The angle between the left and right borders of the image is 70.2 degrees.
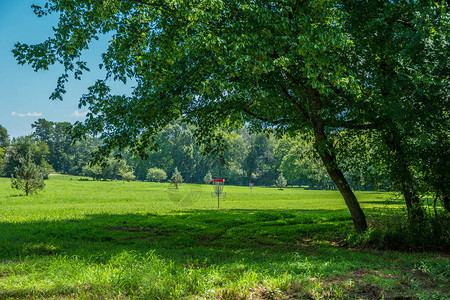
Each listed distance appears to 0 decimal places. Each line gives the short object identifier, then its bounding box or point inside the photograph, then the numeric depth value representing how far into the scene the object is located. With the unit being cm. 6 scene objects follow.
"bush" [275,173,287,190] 7669
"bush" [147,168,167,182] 7531
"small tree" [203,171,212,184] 7913
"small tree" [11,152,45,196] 2920
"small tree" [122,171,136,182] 7354
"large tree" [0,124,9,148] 8500
